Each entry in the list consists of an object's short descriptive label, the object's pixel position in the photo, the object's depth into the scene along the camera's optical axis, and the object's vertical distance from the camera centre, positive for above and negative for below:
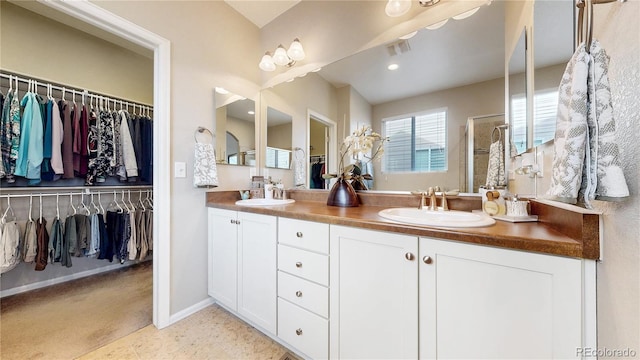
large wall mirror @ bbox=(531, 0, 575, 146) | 0.75 +0.46
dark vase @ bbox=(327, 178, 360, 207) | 1.55 -0.11
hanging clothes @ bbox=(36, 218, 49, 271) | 1.89 -0.57
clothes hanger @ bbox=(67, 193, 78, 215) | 2.19 -0.23
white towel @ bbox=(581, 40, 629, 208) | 0.45 +0.09
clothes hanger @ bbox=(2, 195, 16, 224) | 1.86 -0.28
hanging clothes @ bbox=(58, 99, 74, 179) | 1.96 +0.35
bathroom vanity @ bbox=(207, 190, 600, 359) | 0.64 -0.40
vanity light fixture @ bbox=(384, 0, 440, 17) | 1.38 +1.09
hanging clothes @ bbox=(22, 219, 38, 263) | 1.86 -0.54
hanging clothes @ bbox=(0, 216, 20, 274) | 1.73 -0.52
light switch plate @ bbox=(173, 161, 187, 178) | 1.64 +0.08
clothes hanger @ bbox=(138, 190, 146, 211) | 2.63 -0.27
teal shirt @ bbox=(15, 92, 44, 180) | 1.77 +0.31
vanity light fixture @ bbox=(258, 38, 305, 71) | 1.92 +1.11
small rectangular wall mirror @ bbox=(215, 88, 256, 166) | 1.95 +0.47
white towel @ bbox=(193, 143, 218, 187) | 1.70 +0.10
